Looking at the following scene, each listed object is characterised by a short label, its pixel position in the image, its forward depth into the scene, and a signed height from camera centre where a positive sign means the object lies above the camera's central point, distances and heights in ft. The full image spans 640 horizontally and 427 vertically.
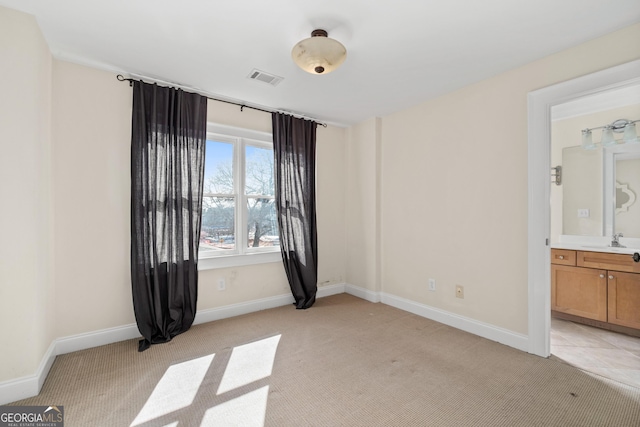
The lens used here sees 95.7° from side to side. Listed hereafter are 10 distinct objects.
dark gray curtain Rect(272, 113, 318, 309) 11.83 +0.51
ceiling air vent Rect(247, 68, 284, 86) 8.79 +4.25
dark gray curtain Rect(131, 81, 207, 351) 8.72 +0.25
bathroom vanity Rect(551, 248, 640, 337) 9.26 -2.62
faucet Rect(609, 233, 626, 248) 10.73 -1.10
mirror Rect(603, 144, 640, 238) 10.50 +0.87
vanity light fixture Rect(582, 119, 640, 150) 10.21 +2.89
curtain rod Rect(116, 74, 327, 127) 8.79 +4.17
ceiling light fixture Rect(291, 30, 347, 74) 6.63 +3.78
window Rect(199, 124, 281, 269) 10.80 +0.50
